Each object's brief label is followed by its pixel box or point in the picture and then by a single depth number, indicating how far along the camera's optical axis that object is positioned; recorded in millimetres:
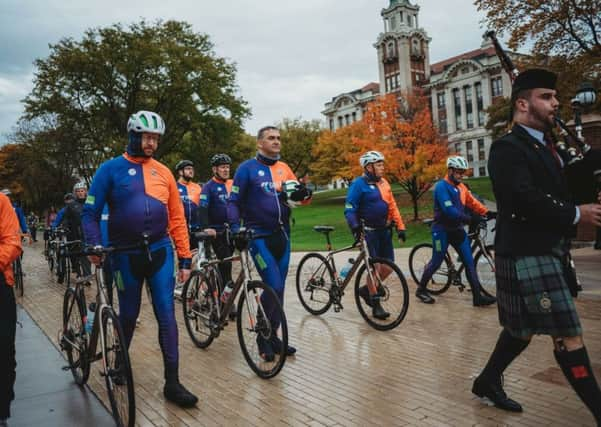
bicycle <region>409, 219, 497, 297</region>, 8000
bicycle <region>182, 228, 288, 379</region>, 4914
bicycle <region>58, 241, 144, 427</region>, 3855
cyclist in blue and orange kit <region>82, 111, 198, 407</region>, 4398
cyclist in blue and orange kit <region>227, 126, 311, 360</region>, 5488
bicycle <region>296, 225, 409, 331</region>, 6336
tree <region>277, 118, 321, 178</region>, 65625
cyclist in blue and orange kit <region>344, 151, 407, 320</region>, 7047
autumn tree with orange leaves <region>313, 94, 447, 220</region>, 27703
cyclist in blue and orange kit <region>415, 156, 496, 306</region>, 7477
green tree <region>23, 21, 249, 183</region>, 33312
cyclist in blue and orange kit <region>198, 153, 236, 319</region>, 8234
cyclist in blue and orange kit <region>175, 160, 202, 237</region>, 9375
